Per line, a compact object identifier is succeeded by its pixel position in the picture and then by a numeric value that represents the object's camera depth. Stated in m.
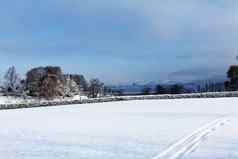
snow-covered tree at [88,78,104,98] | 62.72
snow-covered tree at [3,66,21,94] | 54.38
